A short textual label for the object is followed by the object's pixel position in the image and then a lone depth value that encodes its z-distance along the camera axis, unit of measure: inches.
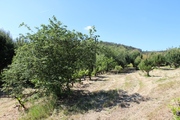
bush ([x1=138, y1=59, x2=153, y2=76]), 562.3
